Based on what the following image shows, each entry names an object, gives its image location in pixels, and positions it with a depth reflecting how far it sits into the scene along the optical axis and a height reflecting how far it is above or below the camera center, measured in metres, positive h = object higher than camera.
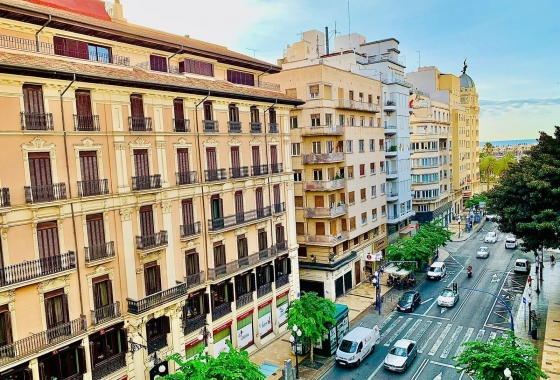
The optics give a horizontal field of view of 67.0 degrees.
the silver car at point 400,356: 29.72 -14.98
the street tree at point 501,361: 20.92 -10.99
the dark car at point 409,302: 41.38 -15.29
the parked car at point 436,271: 51.31 -15.40
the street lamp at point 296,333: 28.42 -12.30
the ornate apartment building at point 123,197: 20.92 -2.22
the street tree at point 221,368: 19.91 -10.21
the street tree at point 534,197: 33.81 -4.86
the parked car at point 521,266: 51.97 -15.34
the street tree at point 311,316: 29.61 -11.71
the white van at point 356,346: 30.77 -14.69
